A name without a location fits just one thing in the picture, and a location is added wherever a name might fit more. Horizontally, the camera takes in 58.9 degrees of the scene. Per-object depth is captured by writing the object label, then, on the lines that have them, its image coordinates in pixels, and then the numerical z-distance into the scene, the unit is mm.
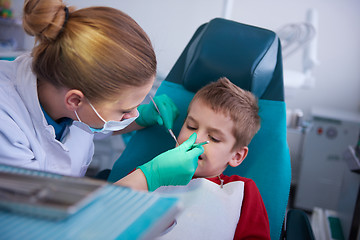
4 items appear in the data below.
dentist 838
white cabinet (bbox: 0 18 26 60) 2660
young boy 1002
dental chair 1204
